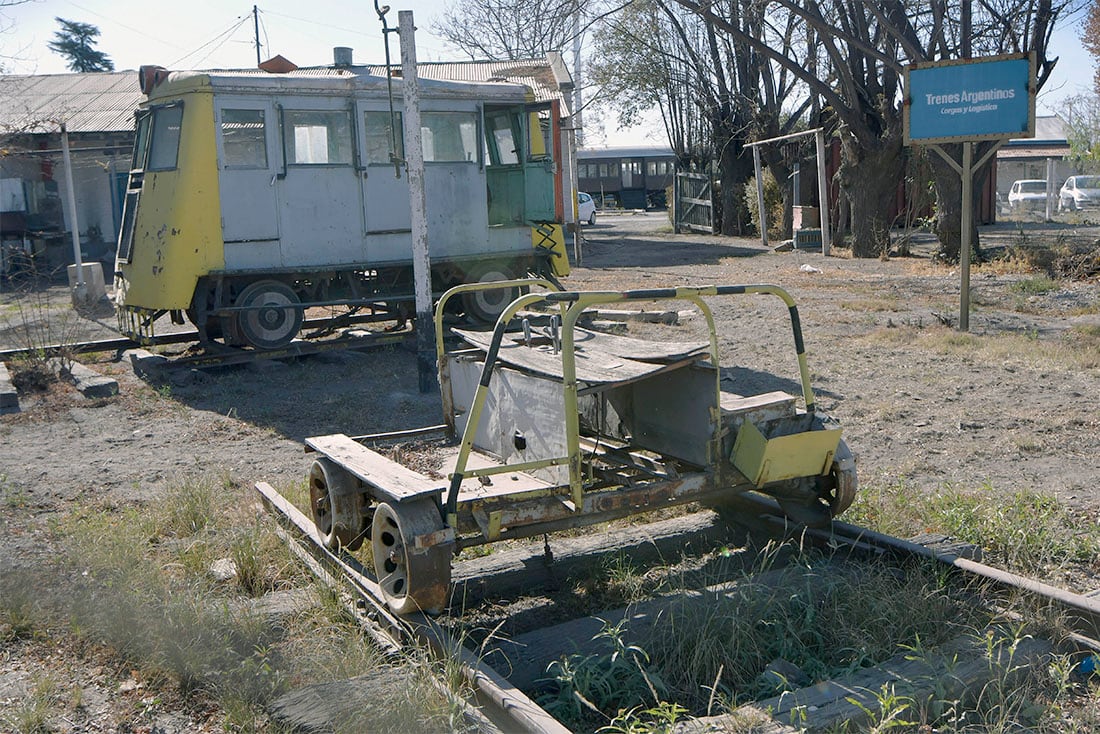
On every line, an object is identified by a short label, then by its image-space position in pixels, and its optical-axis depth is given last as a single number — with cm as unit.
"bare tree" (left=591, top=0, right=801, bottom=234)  2895
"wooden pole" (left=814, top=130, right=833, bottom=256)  2119
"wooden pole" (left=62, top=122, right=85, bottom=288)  1675
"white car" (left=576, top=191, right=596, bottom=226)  3759
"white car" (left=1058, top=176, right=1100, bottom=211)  3528
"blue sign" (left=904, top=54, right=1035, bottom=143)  1168
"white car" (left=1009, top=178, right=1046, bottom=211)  3672
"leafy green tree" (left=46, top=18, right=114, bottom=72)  5159
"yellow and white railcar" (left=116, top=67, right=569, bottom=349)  1061
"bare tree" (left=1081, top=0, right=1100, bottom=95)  3341
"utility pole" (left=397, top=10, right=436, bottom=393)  921
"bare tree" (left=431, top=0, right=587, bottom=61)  1575
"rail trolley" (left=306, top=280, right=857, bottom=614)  431
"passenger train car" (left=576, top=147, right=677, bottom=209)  5425
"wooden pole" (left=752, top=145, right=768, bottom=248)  2492
